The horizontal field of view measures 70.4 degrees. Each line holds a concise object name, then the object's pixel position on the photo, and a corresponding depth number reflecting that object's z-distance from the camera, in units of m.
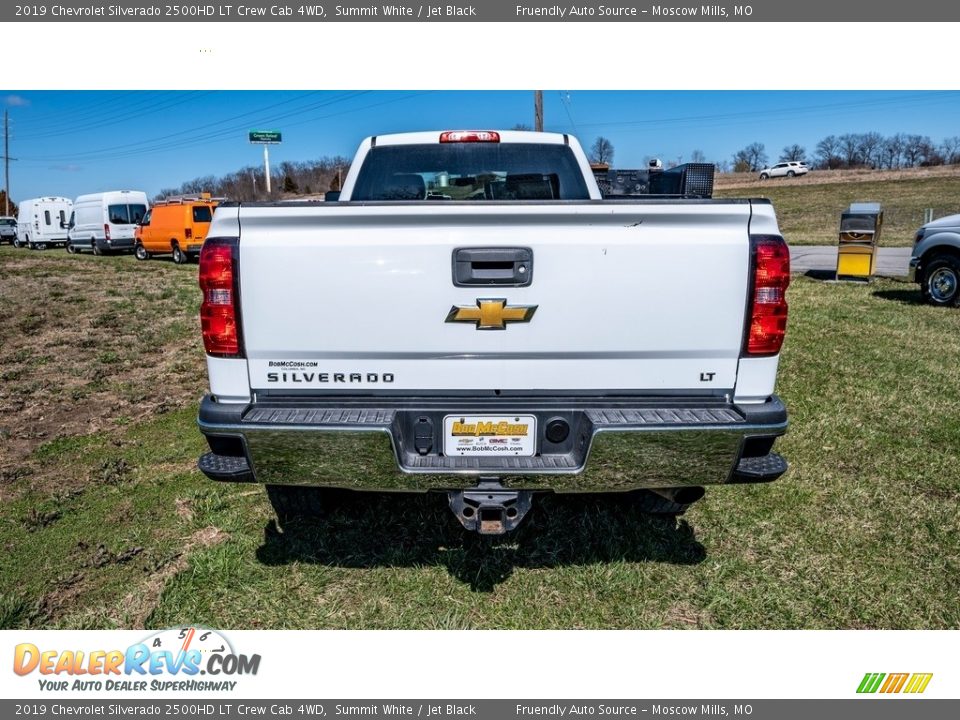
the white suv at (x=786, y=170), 60.91
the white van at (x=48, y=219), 34.38
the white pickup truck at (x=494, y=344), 2.63
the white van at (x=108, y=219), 27.09
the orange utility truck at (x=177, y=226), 22.53
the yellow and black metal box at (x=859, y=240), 13.34
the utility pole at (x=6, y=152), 58.91
